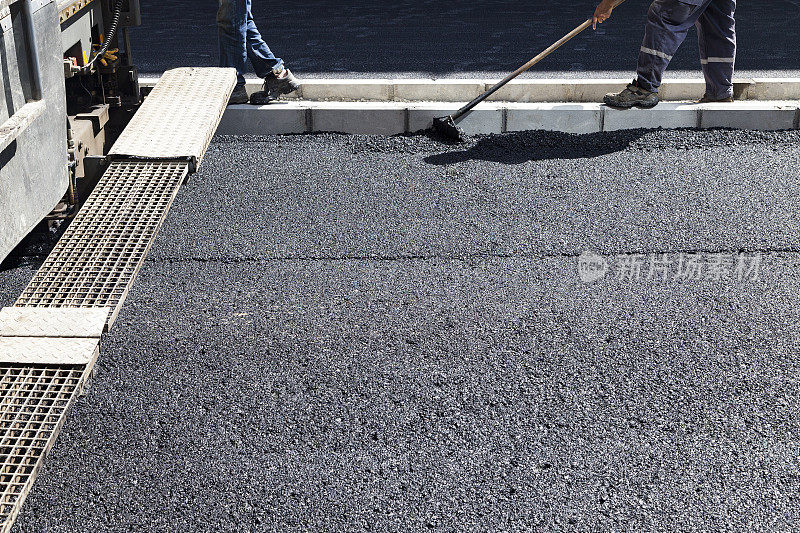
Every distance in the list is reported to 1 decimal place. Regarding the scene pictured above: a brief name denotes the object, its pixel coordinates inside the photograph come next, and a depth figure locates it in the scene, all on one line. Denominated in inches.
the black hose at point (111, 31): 192.6
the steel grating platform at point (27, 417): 107.2
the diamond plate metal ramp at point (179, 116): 178.5
